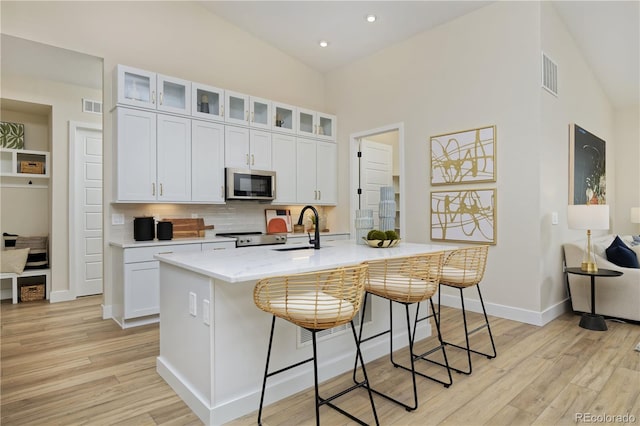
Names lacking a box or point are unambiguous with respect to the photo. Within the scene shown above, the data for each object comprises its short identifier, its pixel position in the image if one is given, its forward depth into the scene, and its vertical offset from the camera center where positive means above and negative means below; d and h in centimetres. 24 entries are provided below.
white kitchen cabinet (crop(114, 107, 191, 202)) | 380 +60
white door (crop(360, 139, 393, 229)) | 562 +65
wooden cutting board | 438 -21
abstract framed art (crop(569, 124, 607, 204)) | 439 +60
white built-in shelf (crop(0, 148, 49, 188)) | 469 +56
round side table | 348 -103
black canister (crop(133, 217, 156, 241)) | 395 -20
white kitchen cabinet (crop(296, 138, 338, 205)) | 534 +60
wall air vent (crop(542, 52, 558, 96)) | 373 +145
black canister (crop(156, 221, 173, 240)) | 405 -22
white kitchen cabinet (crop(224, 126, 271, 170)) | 460 +82
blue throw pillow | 375 -47
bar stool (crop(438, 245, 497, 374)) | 265 -46
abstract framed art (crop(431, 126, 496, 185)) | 398 +63
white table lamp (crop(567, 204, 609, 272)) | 355 -7
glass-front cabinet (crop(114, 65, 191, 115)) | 382 +134
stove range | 439 -36
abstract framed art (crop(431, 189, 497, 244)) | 398 -6
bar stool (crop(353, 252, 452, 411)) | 219 -45
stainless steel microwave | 455 +34
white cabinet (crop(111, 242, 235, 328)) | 361 -76
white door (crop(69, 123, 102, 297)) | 483 +0
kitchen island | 194 -74
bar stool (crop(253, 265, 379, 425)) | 172 -47
